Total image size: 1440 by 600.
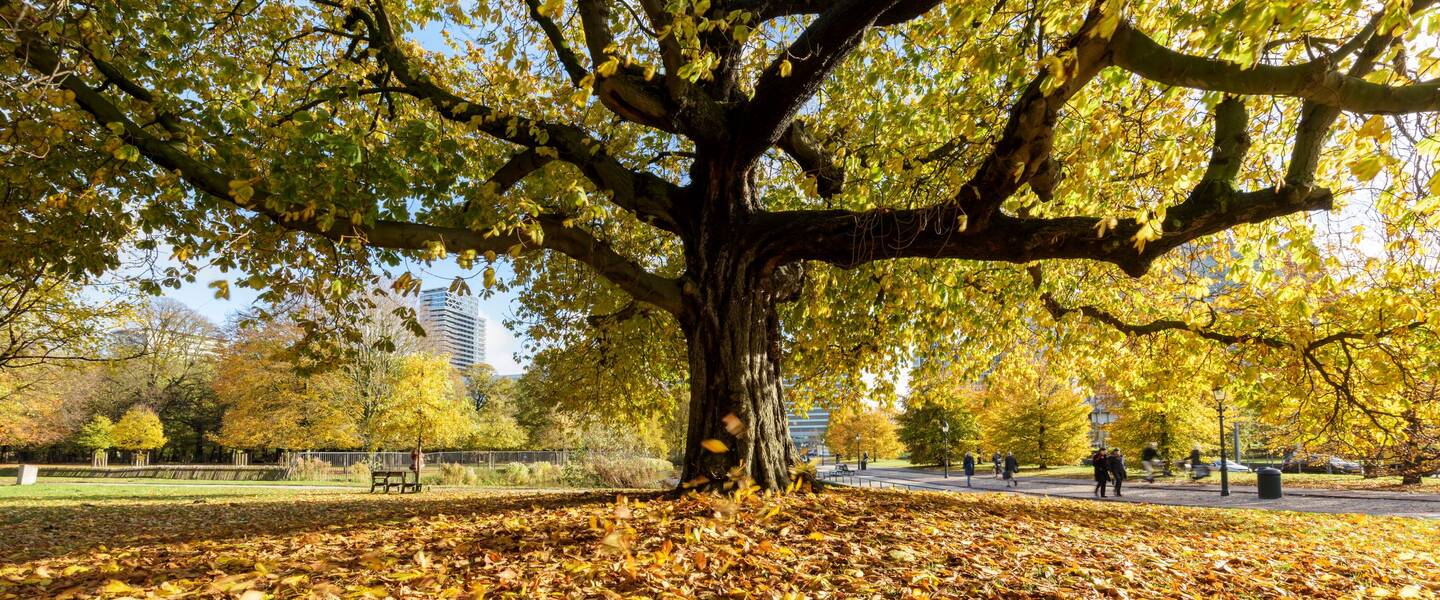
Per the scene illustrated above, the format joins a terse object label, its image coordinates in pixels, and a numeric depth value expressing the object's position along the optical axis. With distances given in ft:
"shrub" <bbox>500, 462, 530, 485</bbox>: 79.61
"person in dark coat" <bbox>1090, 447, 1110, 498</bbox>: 64.49
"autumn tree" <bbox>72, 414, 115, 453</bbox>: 127.54
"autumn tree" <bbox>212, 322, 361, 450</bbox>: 87.97
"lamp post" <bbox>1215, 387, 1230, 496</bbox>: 60.39
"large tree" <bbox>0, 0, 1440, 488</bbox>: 15.25
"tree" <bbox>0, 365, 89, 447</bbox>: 85.30
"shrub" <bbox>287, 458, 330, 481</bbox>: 85.66
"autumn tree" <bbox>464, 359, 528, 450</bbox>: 129.59
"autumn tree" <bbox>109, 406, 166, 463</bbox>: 122.21
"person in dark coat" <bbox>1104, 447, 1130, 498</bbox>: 65.62
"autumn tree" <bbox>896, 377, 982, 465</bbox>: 138.92
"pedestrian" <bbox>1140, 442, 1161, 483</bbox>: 87.36
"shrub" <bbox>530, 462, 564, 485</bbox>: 78.74
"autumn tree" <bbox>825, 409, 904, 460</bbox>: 176.86
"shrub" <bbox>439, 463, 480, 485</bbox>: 78.74
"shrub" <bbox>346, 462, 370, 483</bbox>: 83.93
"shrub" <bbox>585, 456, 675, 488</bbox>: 69.15
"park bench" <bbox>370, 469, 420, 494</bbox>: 53.19
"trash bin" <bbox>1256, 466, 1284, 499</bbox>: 60.08
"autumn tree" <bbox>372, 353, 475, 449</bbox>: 71.05
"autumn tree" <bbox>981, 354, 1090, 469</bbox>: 112.06
